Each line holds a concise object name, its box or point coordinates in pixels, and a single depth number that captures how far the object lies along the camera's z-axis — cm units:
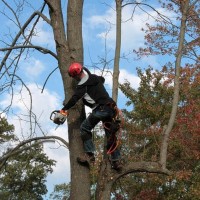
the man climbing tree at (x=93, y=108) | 819
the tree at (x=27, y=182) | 4573
